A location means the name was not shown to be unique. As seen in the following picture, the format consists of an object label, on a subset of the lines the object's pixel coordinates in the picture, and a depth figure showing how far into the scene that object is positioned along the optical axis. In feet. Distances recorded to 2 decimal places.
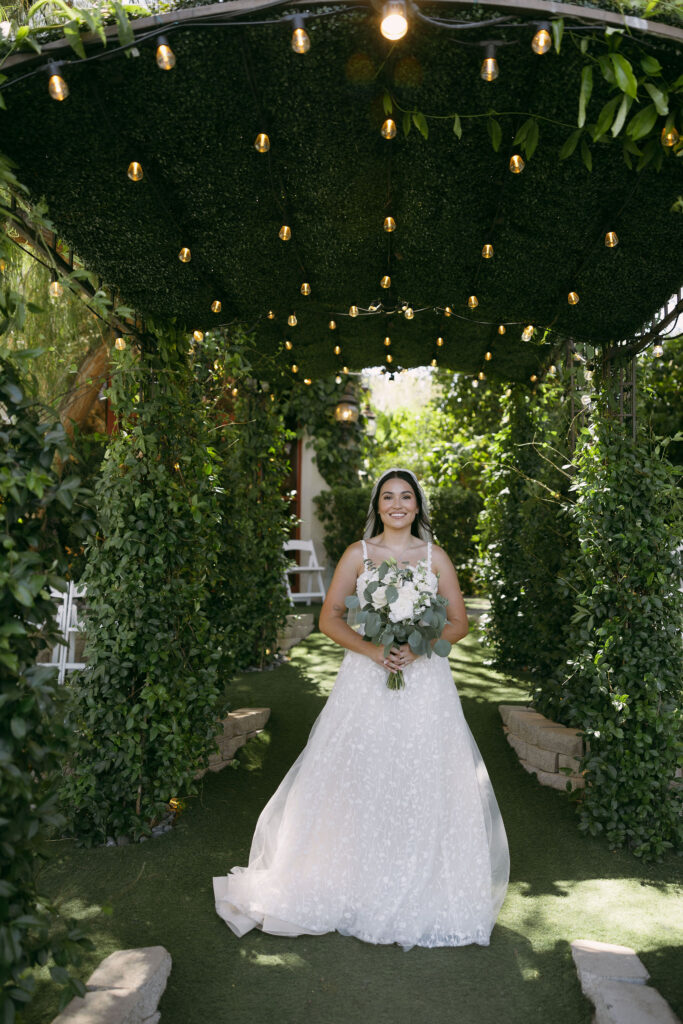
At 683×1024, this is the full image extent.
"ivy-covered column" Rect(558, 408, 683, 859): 14.14
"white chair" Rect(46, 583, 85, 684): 20.66
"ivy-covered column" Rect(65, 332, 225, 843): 14.07
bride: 11.36
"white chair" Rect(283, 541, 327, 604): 40.40
